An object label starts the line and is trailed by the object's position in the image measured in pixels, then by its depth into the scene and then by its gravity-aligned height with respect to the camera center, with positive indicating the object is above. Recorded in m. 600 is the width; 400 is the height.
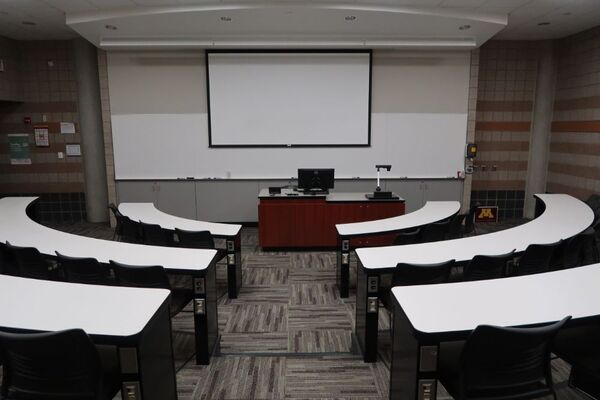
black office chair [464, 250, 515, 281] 2.75 -0.90
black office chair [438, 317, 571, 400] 1.59 -0.98
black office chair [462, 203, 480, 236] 5.11 -1.10
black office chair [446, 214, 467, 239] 4.54 -1.03
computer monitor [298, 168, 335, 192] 5.82 -0.58
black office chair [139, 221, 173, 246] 4.06 -1.00
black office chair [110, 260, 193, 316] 2.59 -0.91
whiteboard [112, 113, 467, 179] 6.93 -0.24
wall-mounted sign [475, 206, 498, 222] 7.20 -1.38
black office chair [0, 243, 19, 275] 3.15 -0.99
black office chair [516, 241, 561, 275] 3.04 -0.93
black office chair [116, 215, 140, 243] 4.38 -1.02
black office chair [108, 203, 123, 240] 4.65 -0.96
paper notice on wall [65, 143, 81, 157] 7.25 -0.20
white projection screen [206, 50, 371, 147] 6.74 +0.70
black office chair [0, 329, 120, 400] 1.55 -0.96
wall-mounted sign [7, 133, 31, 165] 7.18 -0.18
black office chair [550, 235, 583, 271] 3.33 -0.99
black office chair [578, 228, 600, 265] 3.74 -1.11
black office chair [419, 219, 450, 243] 3.97 -0.95
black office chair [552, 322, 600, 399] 1.92 -1.09
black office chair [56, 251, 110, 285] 2.75 -0.93
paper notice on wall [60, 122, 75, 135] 7.17 +0.21
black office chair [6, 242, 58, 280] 3.00 -0.94
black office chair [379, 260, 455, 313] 2.61 -0.90
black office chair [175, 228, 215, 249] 3.77 -0.96
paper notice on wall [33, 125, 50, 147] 7.16 +0.05
